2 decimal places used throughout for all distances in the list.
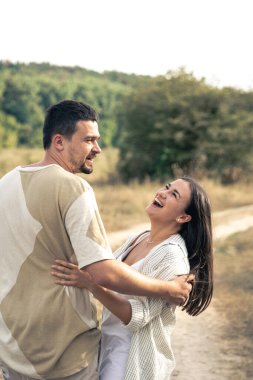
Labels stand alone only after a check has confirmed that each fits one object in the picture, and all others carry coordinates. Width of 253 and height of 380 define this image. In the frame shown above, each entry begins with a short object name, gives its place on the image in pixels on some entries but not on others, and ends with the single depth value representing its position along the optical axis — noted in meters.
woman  2.56
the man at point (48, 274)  2.37
